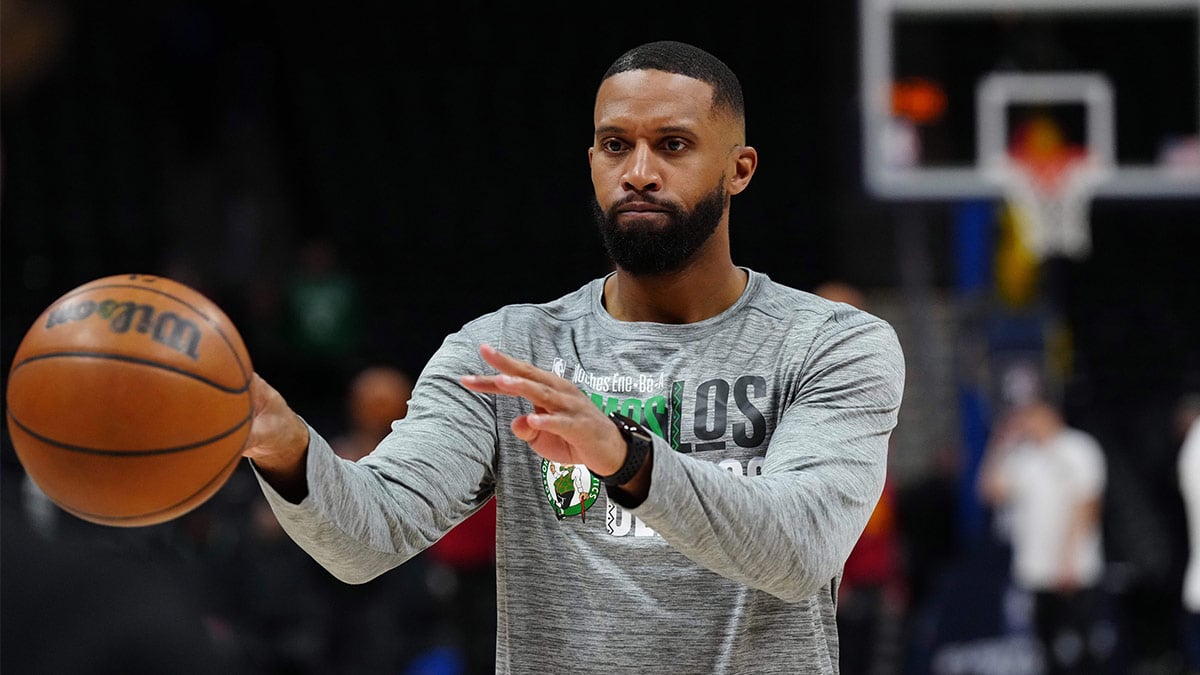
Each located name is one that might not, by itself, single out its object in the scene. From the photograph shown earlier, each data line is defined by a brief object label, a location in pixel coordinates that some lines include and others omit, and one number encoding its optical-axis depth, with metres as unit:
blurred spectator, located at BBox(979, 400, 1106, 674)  20.55
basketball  4.93
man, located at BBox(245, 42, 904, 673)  5.58
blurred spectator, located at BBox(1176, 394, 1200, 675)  18.83
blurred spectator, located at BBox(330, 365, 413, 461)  16.78
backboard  21.02
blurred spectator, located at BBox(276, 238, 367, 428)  25.12
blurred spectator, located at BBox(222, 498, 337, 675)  17.72
